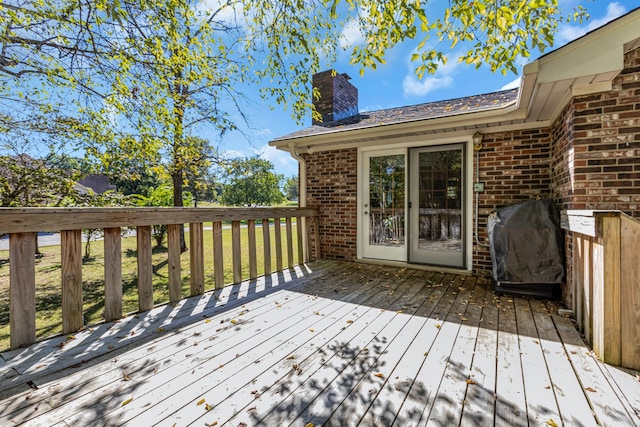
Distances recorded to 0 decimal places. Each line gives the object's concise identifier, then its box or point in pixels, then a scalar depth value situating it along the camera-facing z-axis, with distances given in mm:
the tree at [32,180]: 4895
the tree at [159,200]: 8508
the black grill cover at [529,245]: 3053
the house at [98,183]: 30797
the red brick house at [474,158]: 2453
